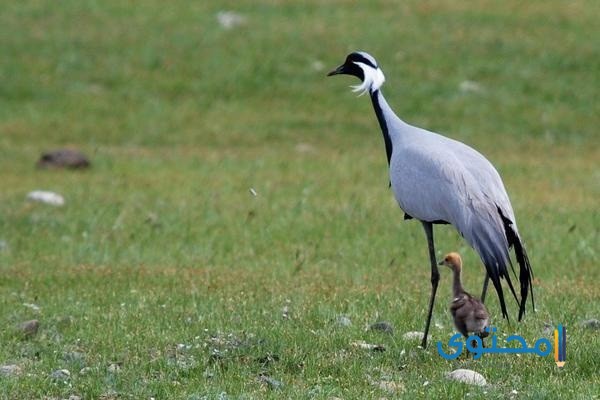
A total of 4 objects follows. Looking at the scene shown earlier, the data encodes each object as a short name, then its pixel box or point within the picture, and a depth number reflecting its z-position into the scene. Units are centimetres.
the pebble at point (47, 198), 3431
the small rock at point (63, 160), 4053
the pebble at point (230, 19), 5756
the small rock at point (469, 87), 5116
